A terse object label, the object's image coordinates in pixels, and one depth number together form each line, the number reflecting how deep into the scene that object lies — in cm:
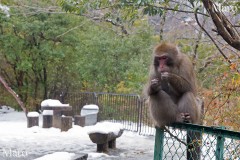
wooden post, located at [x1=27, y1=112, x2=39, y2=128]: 1518
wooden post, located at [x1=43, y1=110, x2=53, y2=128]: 1510
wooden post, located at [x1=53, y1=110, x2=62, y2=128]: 1526
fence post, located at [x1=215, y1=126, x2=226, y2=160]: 305
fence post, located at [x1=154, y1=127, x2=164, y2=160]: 358
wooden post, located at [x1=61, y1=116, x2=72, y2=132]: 1435
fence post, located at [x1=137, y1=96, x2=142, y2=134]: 1553
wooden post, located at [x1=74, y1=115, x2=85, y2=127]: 1517
